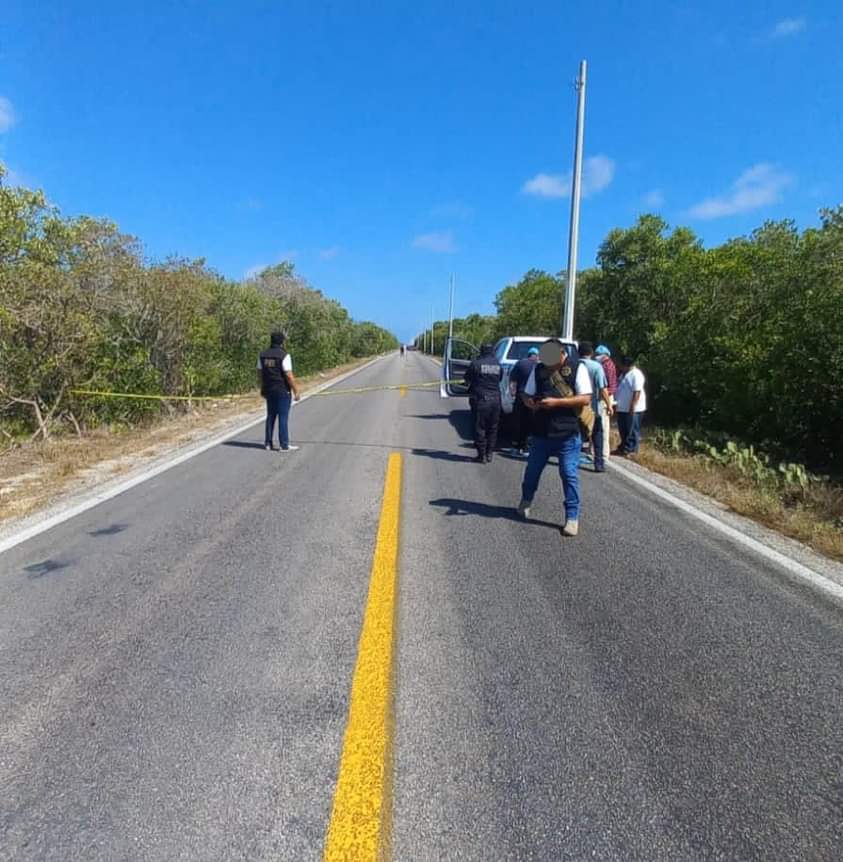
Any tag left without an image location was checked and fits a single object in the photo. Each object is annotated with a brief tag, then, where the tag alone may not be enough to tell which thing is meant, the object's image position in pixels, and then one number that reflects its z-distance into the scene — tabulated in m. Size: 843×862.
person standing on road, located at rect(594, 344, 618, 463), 8.46
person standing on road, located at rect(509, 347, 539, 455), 8.30
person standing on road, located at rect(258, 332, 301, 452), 9.13
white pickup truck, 10.14
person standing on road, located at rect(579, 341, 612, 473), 7.92
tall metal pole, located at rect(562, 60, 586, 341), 13.30
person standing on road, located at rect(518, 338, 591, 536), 5.09
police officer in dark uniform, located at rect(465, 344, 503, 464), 8.55
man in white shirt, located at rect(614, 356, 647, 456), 9.02
